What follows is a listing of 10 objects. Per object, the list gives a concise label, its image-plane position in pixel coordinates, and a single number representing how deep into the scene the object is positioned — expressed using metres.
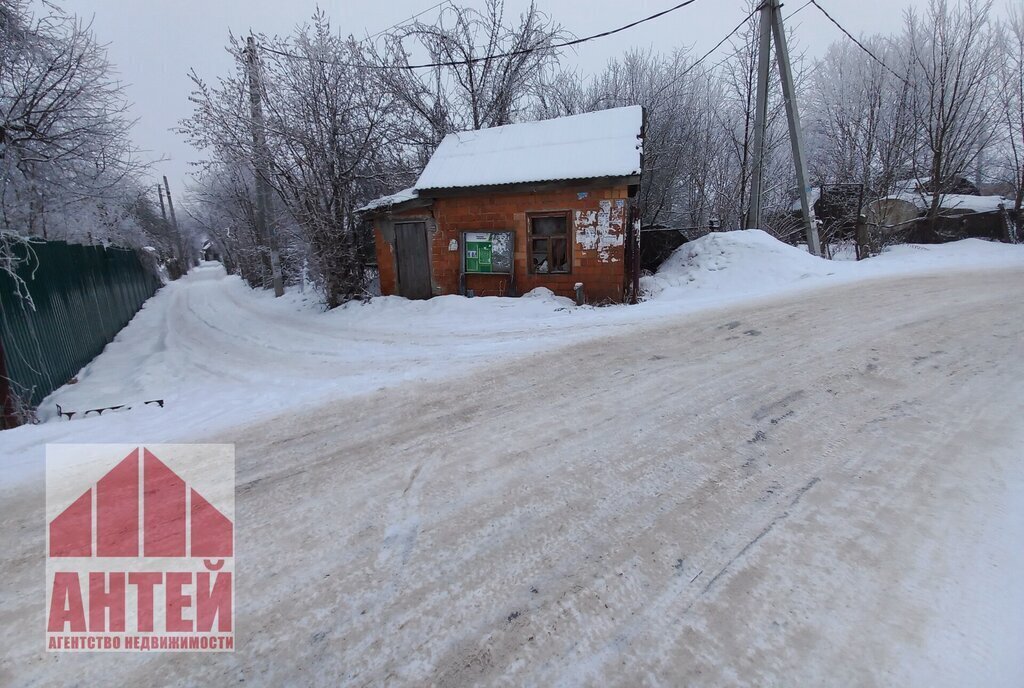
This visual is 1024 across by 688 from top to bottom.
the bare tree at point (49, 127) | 6.86
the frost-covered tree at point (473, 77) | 15.49
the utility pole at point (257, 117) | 12.05
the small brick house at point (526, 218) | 10.05
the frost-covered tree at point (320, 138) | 12.09
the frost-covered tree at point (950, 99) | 16.66
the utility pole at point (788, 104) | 11.78
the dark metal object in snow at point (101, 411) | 4.47
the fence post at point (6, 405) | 4.38
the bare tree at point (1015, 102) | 17.11
